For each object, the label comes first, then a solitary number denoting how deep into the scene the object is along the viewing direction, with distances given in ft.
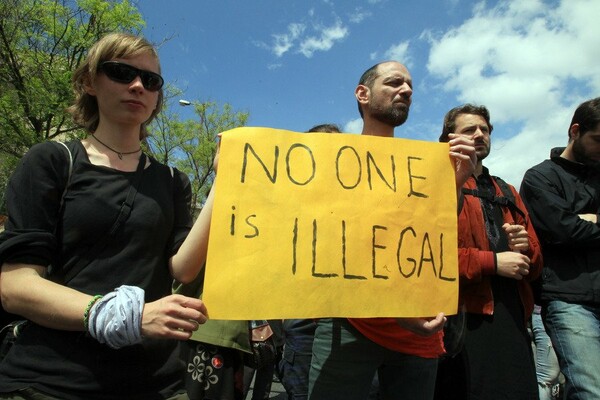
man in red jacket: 6.31
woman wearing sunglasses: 3.39
